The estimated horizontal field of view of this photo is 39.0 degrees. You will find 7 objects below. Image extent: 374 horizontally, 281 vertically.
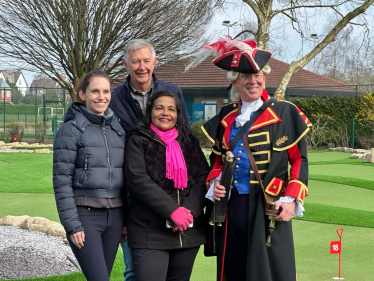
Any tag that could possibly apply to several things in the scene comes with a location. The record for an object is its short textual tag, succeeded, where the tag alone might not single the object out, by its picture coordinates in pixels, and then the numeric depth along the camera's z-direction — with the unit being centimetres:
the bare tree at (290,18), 927
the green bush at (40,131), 2156
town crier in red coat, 285
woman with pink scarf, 296
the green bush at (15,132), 2088
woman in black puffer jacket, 294
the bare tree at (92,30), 1472
